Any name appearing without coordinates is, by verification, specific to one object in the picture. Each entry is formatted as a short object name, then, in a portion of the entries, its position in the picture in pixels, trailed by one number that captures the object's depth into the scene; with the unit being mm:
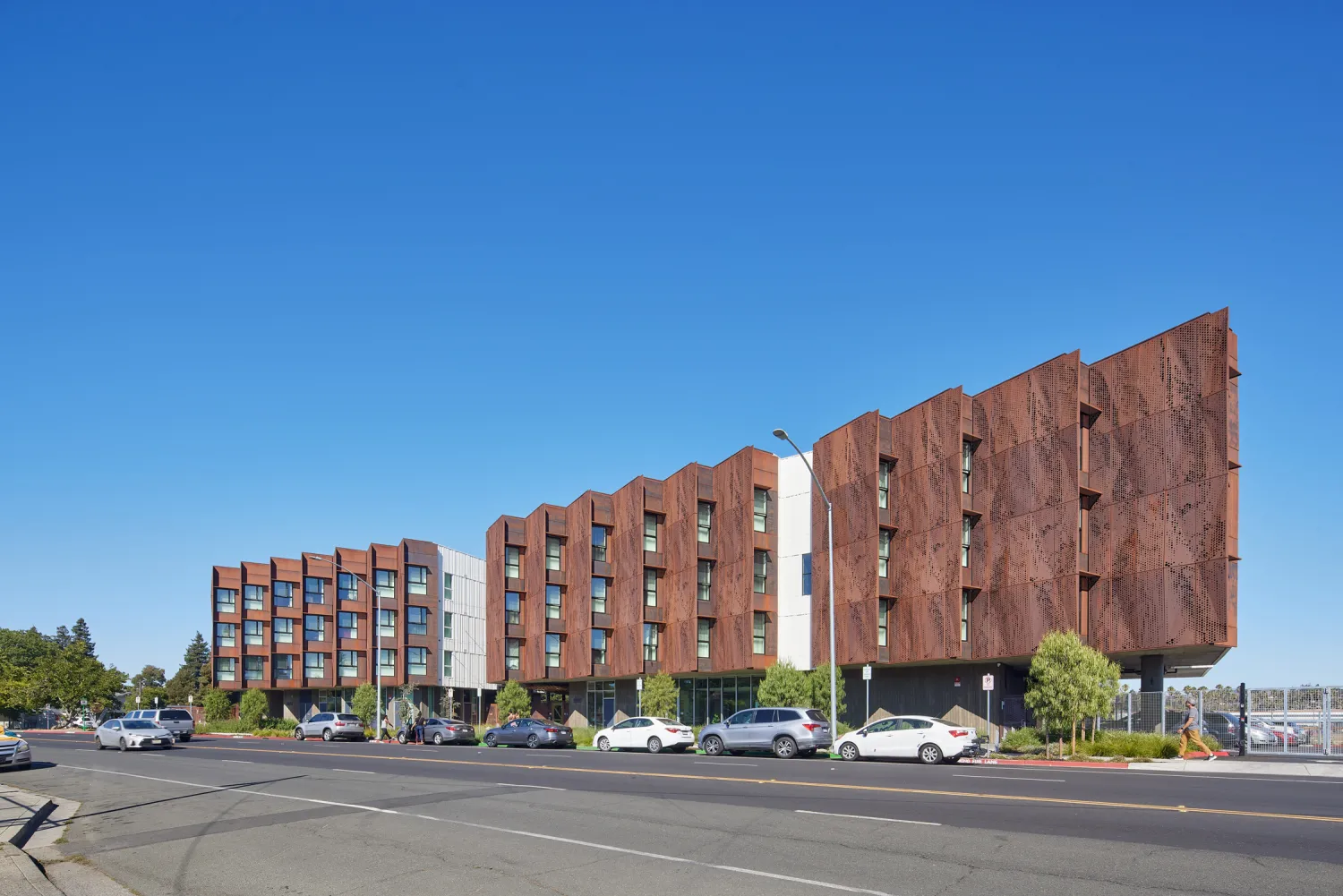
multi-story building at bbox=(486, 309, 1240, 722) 35344
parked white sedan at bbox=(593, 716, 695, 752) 38969
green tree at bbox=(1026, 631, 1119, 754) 32188
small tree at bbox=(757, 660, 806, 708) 43156
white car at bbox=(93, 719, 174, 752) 41562
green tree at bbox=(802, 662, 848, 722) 43531
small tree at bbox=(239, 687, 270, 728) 85131
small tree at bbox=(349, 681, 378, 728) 73062
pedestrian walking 28875
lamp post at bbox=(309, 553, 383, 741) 56375
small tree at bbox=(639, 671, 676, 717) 51406
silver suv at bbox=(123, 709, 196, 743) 49719
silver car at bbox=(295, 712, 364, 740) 54625
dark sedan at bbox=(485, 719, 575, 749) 44188
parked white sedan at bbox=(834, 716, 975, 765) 29375
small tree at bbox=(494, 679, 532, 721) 64250
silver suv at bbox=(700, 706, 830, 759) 33469
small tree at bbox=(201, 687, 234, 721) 88625
